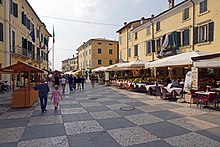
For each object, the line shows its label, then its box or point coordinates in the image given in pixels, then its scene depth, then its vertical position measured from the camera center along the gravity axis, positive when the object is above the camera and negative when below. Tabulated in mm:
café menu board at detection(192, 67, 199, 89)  9670 -247
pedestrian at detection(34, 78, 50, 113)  8109 -991
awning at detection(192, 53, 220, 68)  8073 +604
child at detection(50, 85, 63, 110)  8508 -1233
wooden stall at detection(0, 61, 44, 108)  9055 -1197
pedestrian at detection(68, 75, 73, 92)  16862 -933
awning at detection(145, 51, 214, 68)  9775 +772
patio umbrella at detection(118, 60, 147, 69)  15972 +747
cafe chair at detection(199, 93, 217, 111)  7784 -1167
